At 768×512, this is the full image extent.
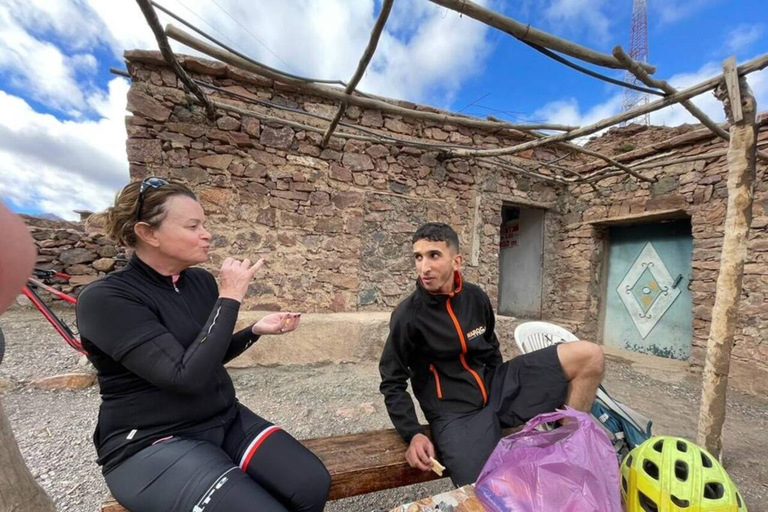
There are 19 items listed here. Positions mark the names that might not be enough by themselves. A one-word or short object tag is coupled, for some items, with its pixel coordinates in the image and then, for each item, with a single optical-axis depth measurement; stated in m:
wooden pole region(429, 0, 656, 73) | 1.76
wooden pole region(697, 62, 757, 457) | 2.06
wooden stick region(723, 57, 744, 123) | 2.03
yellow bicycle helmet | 1.21
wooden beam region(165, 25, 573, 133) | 2.41
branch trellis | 1.98
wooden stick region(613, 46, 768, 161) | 2.01
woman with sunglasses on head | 1.01
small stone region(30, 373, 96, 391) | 2.82
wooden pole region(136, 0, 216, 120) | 2.09
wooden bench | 1.40
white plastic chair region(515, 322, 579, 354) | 2.30
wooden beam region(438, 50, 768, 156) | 2.03
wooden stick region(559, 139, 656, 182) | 3.66
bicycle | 2.73
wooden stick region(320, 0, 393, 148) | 2.01
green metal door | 4.78
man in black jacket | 1.56
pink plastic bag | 0.99
